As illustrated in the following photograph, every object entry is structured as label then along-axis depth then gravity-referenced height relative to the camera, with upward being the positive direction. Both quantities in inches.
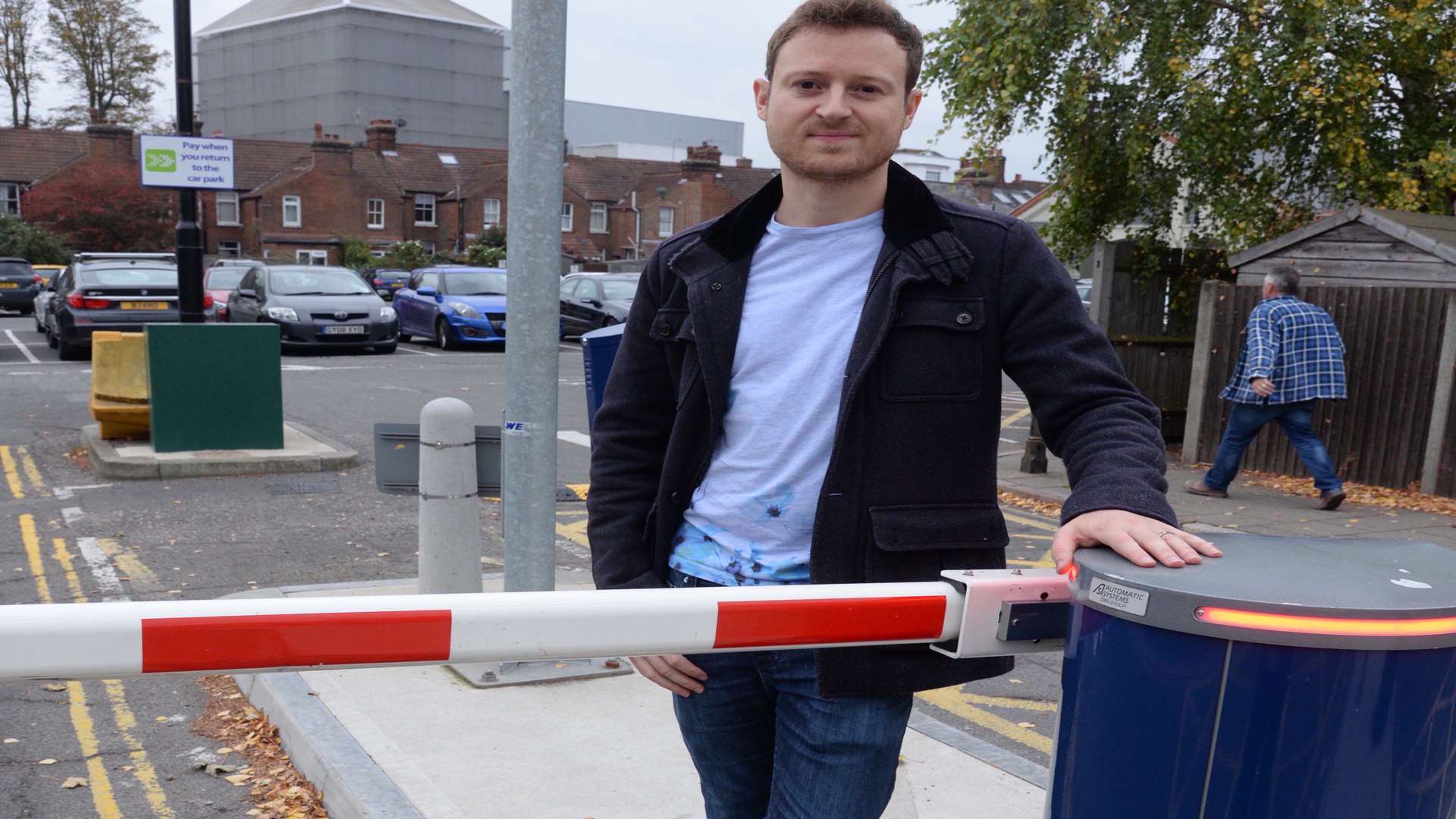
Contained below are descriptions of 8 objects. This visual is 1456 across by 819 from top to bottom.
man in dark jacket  75.2 -9.2
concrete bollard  193.3 -45.2
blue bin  207.3 -22.0
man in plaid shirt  357.7 -32.3
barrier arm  58.7 -20.2
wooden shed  388.5 +3.5
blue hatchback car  878.4 -64.7
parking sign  453.4 +14.1
